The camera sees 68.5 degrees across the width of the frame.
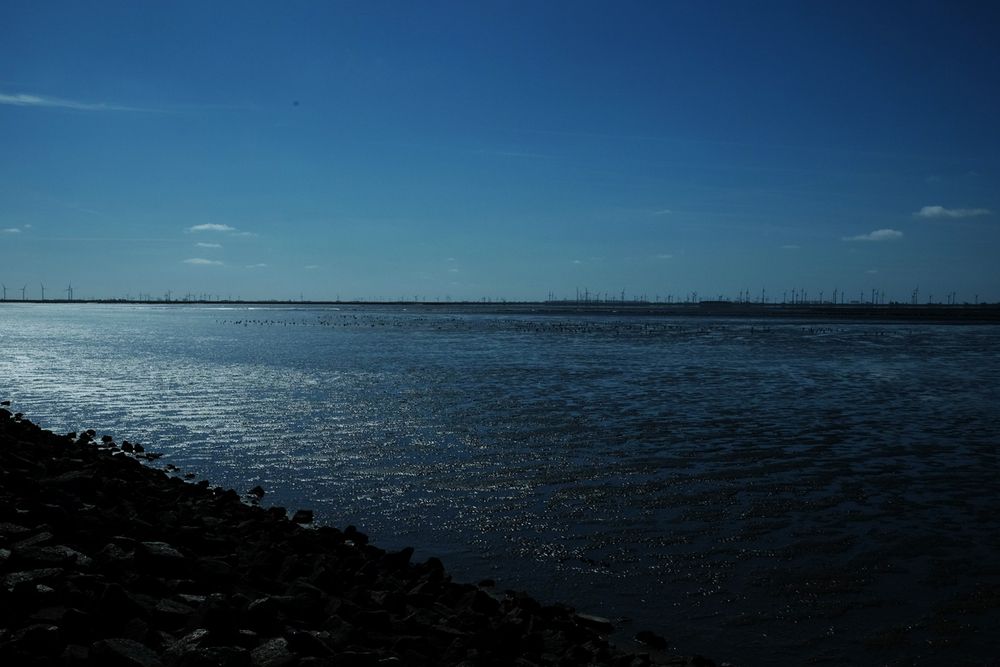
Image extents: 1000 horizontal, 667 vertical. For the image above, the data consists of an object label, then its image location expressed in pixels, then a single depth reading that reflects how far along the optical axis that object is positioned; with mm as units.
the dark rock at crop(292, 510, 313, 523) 11930
